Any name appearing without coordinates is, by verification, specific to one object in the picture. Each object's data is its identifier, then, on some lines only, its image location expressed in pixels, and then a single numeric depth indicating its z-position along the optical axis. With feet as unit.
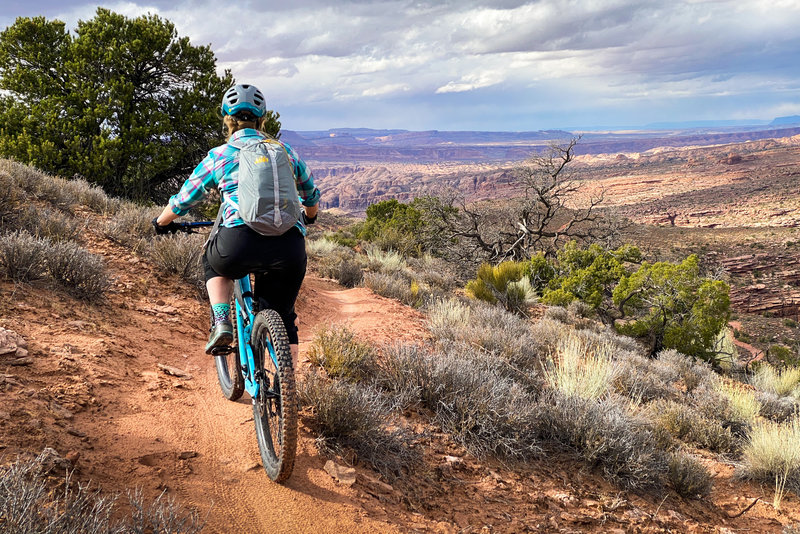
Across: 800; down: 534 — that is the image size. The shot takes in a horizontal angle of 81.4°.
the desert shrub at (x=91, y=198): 25.34
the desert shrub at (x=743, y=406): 20.03
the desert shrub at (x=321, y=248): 43.26
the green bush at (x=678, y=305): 38.27
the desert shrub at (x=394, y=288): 30.83
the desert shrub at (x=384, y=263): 40.06
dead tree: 60.59
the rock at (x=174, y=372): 13.50
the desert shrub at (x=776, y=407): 22.45
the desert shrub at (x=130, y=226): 21.40
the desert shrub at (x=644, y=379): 20.20
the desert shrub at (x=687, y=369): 26.34
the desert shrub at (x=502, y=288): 37.45
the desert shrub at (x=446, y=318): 21.77
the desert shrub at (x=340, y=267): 35.19
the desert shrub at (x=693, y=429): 17.42
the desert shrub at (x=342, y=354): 13.99
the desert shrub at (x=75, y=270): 15.61
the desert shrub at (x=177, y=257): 20.34
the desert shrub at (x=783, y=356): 62.08
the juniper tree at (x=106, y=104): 36.55
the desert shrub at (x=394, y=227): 56.49
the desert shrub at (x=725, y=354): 40.07
